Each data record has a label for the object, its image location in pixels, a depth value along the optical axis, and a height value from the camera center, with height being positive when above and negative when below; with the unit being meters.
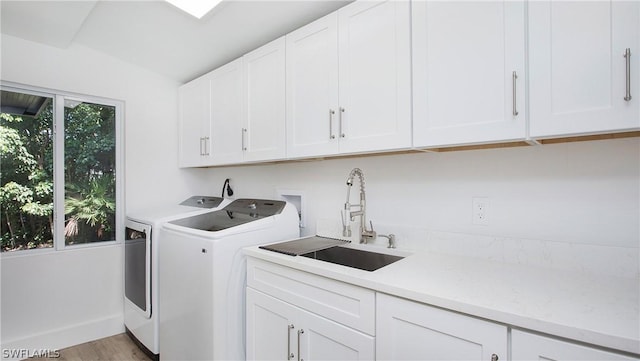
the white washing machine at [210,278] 1.74 -0.58
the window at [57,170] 2.32 +0.08
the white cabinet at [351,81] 1.43 +0.50
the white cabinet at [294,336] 1.26 -0.71
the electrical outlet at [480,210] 1.48 -0.15
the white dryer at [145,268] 2.25 -0.67
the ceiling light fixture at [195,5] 1.83 +1.03
